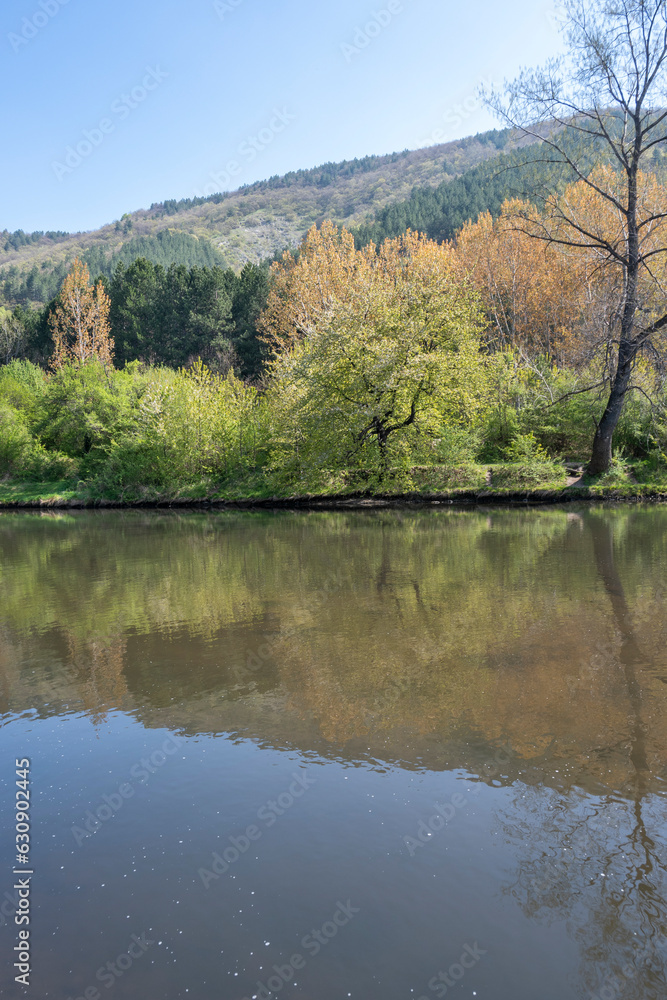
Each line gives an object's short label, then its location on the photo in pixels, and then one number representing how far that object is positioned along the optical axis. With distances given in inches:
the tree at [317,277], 1721.2
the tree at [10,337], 3100.4
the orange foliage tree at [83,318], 2251.5
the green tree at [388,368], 1128.2
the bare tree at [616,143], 862.5
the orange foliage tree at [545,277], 1091.0
